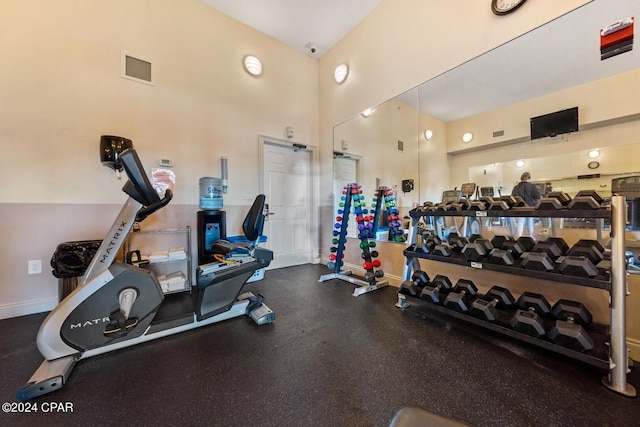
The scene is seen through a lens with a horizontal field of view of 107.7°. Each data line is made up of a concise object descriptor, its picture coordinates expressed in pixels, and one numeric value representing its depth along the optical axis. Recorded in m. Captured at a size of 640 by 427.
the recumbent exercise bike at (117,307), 1.42
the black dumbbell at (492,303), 1.75
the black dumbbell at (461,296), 1.91
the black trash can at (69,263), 2.14
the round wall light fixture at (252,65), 3.59
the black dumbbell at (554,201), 1.54
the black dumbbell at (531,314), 1.55
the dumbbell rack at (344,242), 2.93
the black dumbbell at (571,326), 1.39
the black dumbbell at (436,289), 2.09
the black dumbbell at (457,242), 2.10
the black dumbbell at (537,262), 1.56
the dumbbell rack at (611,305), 1.28
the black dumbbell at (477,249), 1.87
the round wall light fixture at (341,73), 3.80
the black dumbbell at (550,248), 1.64
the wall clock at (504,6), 2.03
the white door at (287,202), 3.93
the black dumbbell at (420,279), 2.29
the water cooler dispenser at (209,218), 2.93
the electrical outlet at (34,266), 2.31
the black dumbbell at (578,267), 1.41
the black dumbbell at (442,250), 2.08
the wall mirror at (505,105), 1.70
